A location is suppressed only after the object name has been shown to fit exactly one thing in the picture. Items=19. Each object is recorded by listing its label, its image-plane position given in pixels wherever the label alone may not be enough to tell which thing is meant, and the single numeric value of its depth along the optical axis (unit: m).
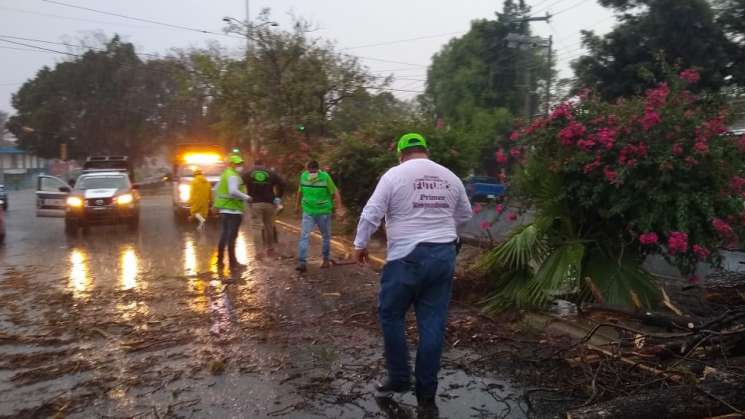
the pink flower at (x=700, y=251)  5.59
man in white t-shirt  4.32
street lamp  19.99
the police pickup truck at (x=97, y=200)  15.92
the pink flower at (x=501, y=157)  7.10
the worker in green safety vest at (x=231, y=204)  9.73
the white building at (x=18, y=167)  52.94
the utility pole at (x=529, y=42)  27.56
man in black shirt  11.37
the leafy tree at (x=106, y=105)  48.38
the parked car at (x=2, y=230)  14.50
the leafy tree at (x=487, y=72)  36.41
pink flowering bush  5.75
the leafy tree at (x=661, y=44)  17.59
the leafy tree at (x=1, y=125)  90.12
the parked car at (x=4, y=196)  24.58
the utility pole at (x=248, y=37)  20.23
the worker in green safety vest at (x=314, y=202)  9.51
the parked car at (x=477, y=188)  7.86
